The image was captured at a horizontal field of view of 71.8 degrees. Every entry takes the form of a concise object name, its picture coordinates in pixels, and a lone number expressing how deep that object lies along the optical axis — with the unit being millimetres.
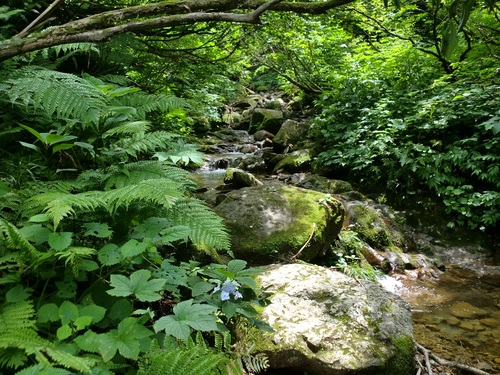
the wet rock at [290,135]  9820
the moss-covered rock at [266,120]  12180
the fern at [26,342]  916
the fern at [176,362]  1034
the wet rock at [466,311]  3797
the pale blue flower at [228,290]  1342
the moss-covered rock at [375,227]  5278
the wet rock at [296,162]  7910
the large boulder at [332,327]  2207
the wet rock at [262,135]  11645
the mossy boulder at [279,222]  3711
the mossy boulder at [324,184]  6570
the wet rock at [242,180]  6293
